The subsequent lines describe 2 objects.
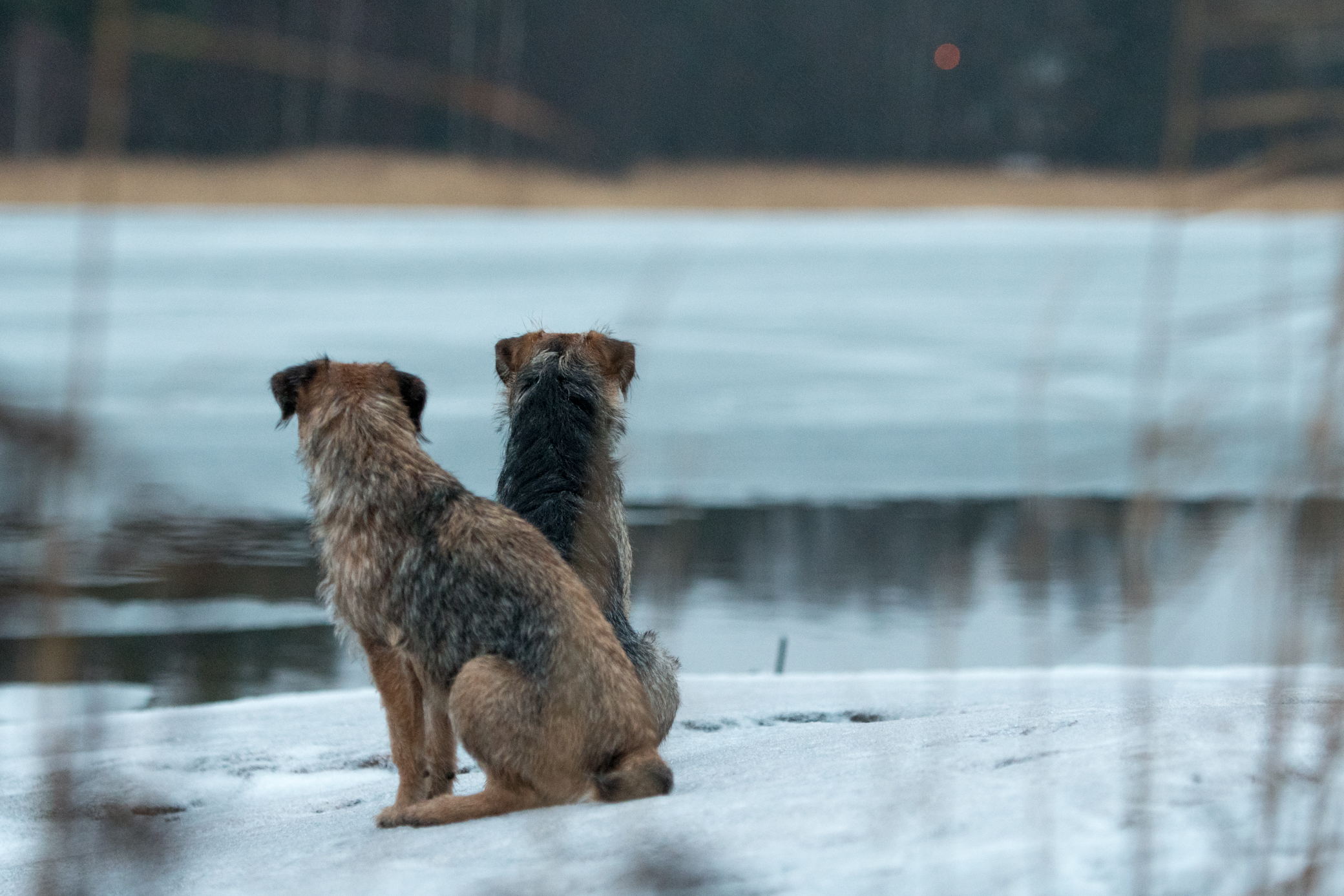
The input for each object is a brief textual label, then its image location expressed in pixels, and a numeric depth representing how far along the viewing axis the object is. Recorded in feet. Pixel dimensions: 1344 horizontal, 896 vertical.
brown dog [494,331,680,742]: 24.27
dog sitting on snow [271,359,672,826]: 19.94
